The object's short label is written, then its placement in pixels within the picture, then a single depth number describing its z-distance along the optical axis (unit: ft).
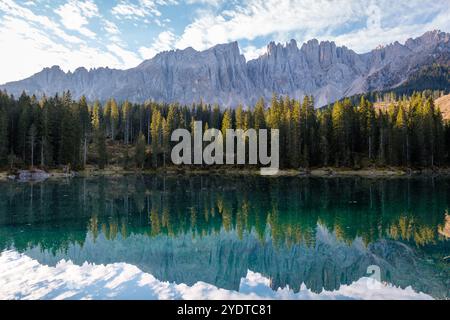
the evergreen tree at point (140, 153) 309.83
